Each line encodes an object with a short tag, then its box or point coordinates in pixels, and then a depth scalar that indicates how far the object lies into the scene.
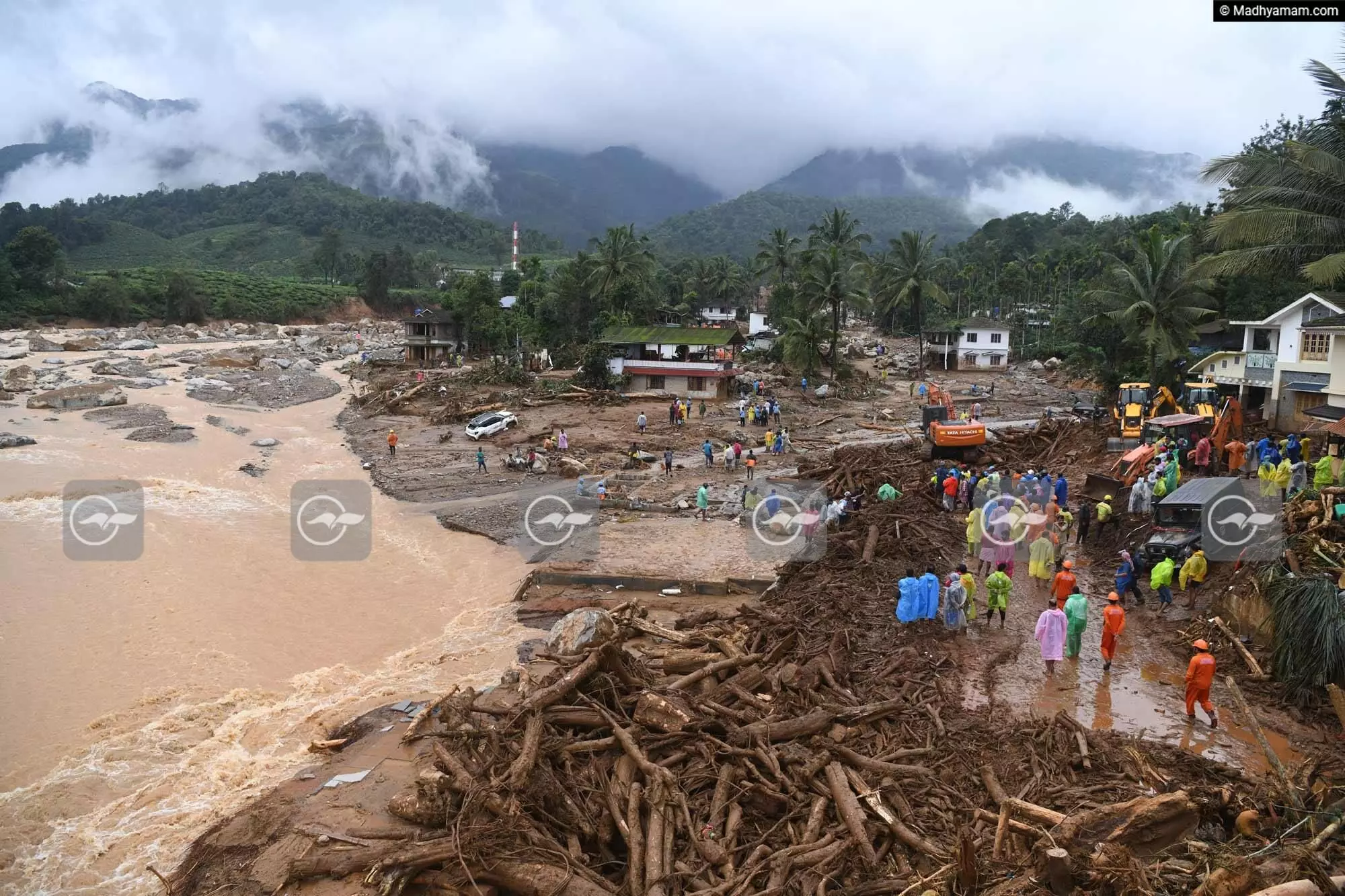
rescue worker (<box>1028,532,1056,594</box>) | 15.84
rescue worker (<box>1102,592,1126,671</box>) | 11.58
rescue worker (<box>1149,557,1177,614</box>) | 13.73
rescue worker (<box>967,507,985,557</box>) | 17.38
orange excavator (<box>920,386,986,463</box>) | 25.45
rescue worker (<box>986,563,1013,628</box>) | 13.56
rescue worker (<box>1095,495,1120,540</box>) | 17.28
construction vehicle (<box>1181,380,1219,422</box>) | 24.91
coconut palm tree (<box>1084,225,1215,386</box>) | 29.77
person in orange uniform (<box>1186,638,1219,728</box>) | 10.07
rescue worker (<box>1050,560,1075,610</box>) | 13.07
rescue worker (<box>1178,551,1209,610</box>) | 13.90
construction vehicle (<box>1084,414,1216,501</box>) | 19.91
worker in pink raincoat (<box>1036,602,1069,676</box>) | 11.73
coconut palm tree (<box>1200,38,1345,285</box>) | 19.09
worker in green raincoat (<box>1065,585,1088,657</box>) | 12.08
